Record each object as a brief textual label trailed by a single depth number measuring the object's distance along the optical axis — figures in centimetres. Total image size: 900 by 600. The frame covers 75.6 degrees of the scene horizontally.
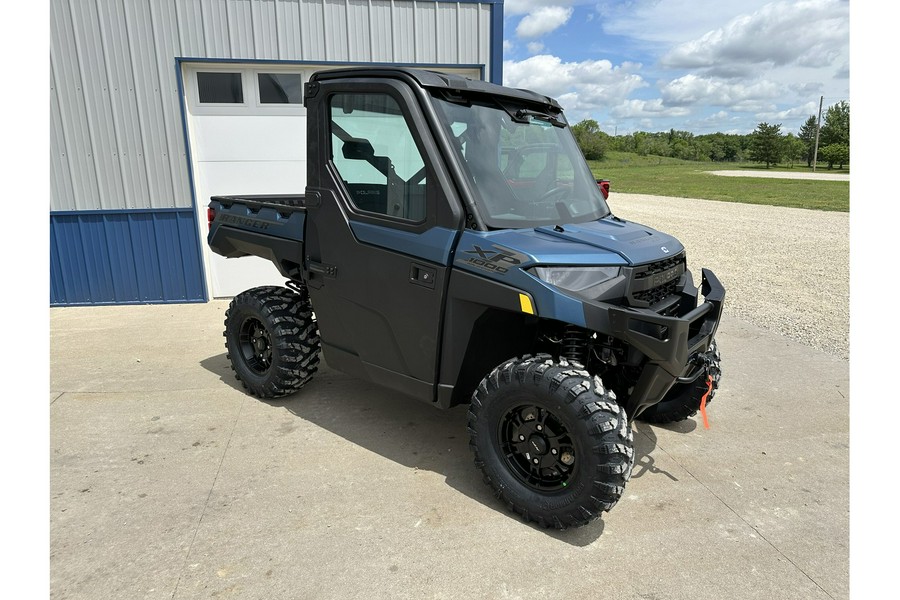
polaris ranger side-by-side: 294
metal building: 680
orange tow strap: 385
